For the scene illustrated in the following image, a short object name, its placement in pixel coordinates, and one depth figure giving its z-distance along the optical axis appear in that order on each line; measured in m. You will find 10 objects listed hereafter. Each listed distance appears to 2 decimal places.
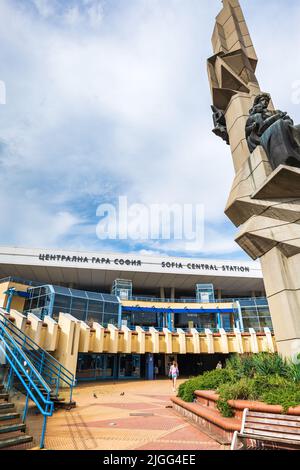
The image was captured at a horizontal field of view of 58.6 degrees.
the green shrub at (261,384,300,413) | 4.05
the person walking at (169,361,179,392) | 15.96
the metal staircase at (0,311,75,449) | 4.52
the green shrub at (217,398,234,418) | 5.00
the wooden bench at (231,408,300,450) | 3.61
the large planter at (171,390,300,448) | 4.32
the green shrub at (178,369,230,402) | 7.15
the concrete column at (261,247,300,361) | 6.23
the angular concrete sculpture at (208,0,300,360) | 6.51
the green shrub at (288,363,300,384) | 5.16
